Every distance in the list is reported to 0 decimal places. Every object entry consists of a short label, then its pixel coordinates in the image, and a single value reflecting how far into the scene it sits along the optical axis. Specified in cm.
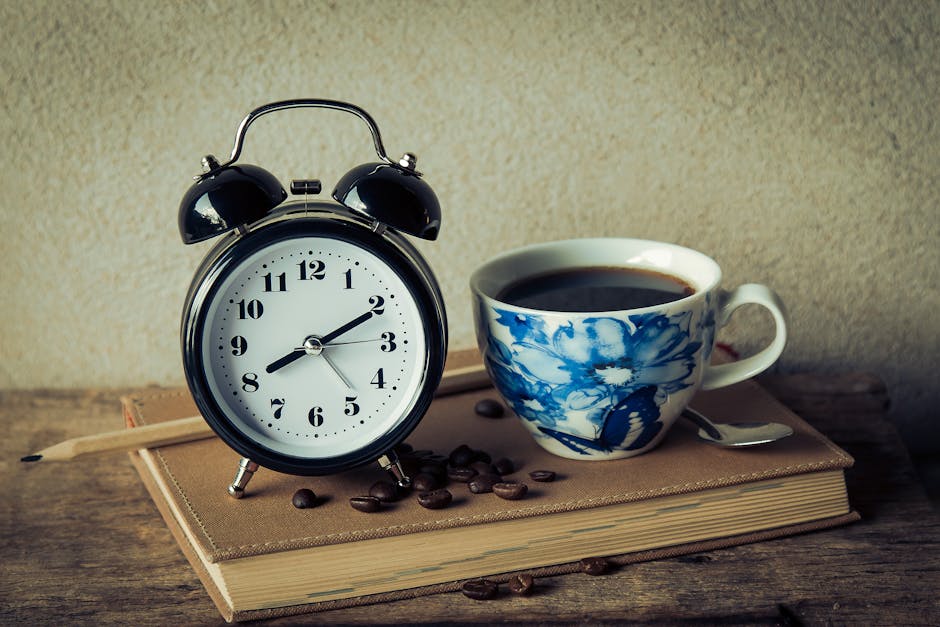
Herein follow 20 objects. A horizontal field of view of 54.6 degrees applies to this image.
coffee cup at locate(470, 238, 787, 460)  83
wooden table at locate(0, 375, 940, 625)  76
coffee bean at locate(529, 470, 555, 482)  85
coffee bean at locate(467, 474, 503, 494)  83
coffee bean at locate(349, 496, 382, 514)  81
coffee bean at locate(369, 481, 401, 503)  83
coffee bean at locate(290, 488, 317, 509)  82
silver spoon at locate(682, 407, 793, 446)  89
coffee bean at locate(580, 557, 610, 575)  80
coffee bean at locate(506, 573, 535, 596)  78
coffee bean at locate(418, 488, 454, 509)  81
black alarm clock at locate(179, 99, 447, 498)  80
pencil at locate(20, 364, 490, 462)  90
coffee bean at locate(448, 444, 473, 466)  89
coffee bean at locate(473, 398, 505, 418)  100
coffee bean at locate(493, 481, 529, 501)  81
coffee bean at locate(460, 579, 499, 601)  77
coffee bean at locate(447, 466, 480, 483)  86
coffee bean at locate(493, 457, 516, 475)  88
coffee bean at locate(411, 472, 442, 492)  85
